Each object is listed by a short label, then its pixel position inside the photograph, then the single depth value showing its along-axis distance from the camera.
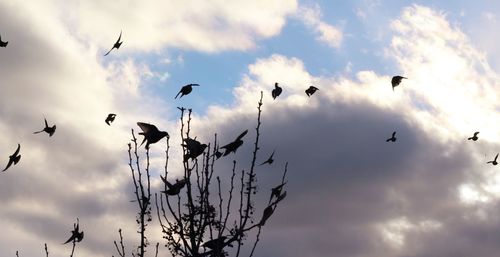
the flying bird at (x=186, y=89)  10.63
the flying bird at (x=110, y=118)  13.23
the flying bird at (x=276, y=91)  12.83
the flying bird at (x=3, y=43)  13.38
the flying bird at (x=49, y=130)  12.80
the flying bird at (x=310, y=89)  15.21
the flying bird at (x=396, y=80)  15.12
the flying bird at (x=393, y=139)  20.67
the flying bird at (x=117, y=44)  12.30
